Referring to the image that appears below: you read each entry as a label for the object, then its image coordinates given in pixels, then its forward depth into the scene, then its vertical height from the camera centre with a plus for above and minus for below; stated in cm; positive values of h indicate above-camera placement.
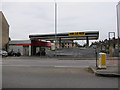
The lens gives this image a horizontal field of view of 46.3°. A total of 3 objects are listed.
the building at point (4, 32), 3823 +344
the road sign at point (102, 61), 1070 -129
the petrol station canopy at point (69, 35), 2755 +198
